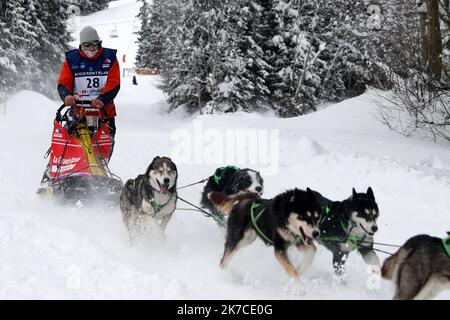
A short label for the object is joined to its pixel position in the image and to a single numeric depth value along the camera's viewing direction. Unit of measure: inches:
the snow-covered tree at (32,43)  789.2
